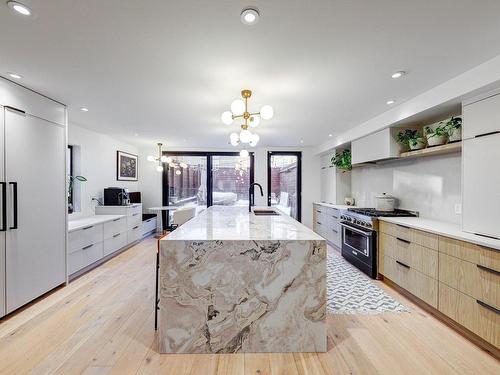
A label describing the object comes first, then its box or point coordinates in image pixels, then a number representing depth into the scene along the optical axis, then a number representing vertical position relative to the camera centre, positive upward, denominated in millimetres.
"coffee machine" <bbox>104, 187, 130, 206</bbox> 4988 -234
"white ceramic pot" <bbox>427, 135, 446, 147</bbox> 2869 +551
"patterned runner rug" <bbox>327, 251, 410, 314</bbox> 2664 -1304
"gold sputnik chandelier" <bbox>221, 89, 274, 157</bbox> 2426 +743
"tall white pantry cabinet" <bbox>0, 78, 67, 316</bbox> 2455 -113
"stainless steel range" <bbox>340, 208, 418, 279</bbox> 3508 -746
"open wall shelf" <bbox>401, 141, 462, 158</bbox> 2640 +434
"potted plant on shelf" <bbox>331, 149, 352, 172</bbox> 5207 +571
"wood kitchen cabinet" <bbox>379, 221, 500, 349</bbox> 1921 -830
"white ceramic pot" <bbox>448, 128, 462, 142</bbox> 2659 +570
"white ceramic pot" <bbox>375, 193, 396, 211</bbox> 3885 -249
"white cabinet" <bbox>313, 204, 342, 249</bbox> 4949 -815
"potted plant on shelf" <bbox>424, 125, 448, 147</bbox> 2846 +592
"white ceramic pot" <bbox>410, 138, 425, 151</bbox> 3212 +560
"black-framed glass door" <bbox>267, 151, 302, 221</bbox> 6859 +152
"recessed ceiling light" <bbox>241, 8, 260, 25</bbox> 1494 +1047
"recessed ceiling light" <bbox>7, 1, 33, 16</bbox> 1452 +1059
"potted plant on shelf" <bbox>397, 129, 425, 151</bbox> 3221 +656
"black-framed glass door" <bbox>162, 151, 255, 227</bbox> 6840 +211
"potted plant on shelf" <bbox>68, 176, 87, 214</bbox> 4309 -8
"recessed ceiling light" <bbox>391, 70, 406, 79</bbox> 2332 +1079
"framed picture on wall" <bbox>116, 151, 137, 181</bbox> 5797 +474
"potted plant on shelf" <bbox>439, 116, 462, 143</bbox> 2663 +633
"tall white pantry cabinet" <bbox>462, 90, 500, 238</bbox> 2076 +195
